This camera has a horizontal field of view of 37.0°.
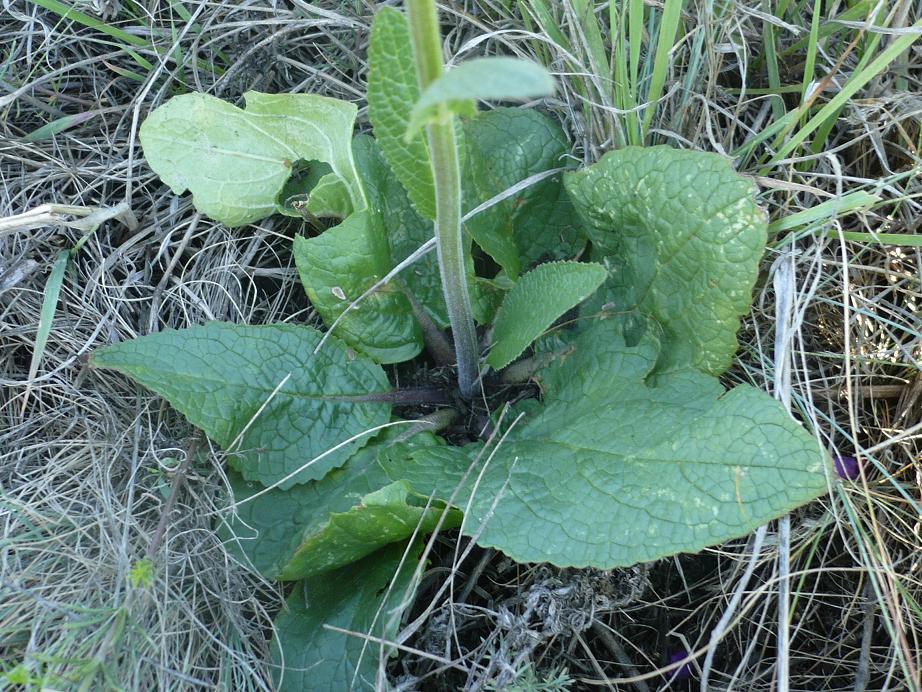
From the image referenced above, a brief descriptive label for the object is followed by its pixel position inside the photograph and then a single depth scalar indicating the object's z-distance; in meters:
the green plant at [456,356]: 0.46
